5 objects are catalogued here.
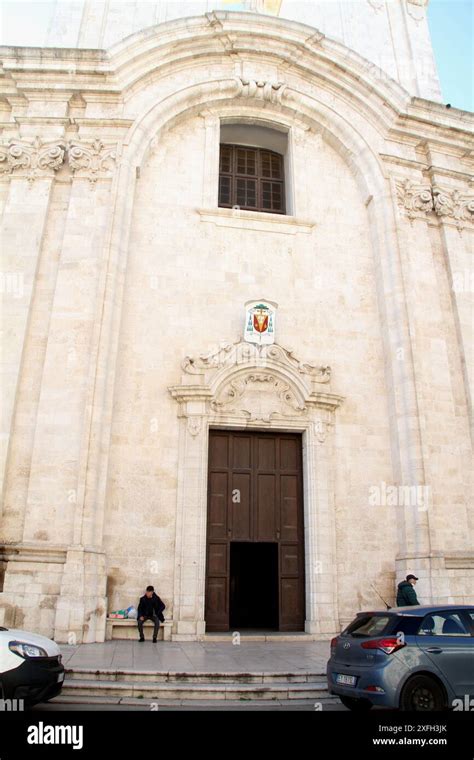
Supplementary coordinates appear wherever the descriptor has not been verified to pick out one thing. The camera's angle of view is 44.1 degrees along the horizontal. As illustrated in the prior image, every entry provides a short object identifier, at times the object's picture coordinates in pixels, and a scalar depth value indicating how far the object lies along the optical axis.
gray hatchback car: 6.68
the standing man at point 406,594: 11.30
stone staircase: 7.93
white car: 6.49
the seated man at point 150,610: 11.55
